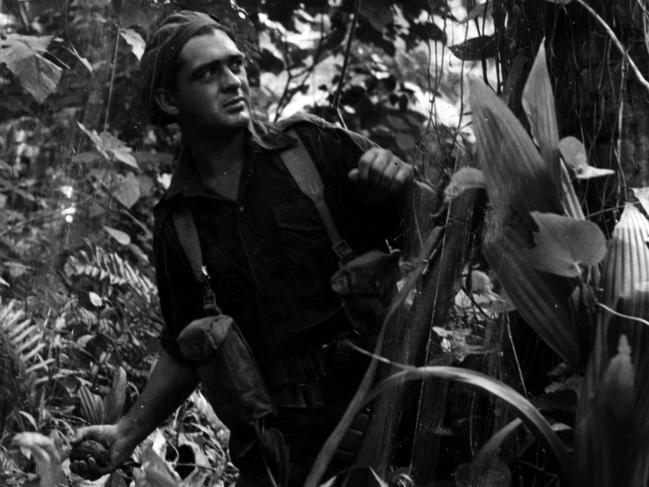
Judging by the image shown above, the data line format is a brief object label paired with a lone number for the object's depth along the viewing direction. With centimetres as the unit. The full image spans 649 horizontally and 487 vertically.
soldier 382
